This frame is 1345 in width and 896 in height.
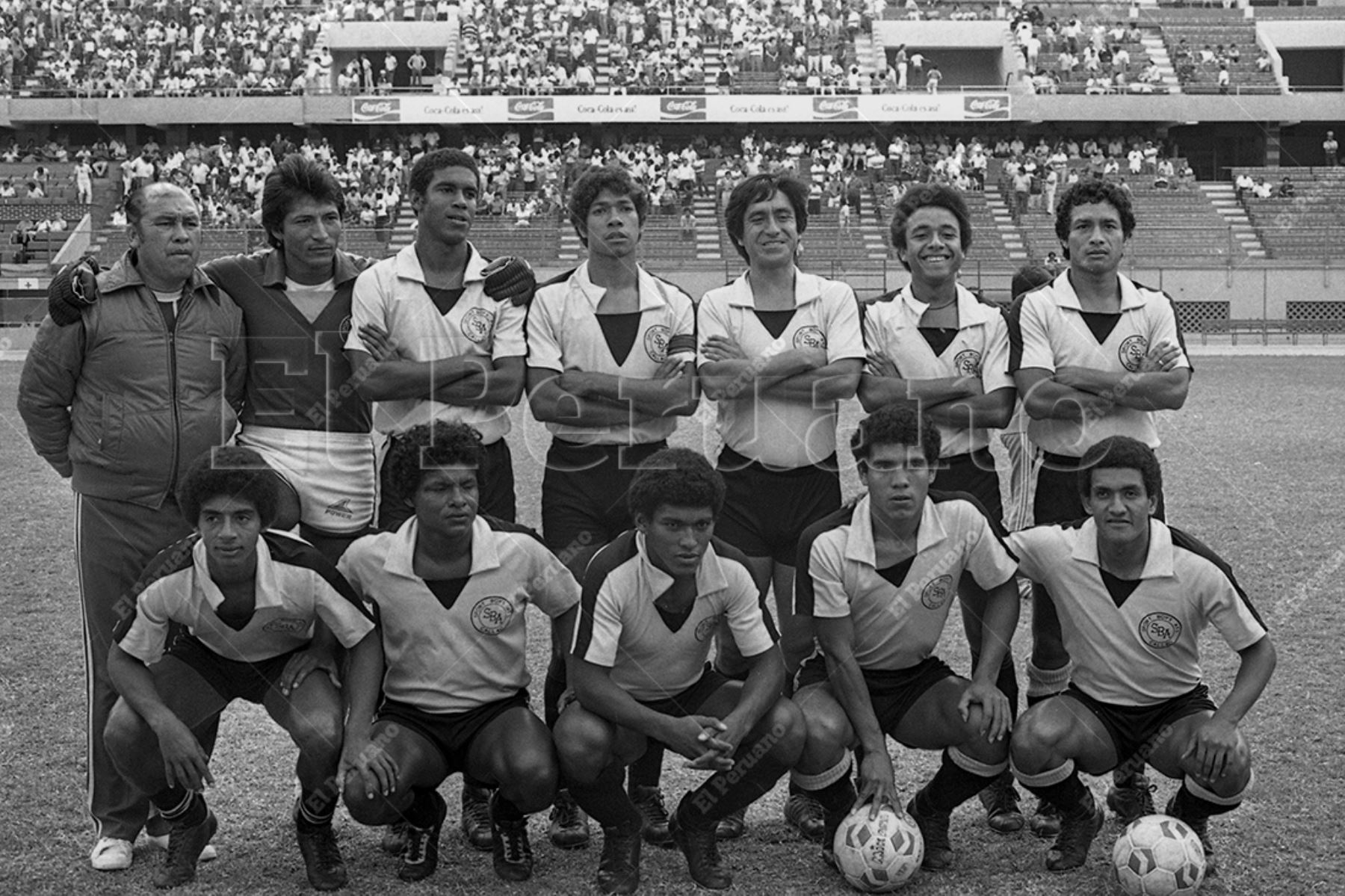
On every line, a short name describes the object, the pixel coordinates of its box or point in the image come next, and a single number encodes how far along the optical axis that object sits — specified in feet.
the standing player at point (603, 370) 17.26
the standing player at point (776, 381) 17.42
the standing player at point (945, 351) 17.62
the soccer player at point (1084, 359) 17.40
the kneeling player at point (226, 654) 14.93
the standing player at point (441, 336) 16.89
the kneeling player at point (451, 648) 15.08
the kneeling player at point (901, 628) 15.39
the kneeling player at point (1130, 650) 15.15
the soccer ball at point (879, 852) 14.38
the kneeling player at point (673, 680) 14.92
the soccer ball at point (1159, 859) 13.96
